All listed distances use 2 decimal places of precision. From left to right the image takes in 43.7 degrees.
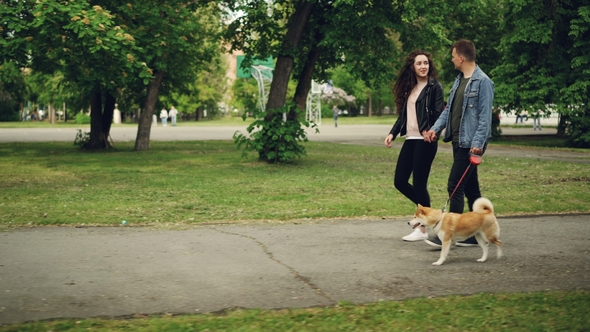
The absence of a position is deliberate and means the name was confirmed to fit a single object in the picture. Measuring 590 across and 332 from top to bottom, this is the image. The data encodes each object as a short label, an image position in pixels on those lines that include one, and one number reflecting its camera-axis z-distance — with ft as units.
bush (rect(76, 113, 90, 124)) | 248.11
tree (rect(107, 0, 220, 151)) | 61.46
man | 23.67
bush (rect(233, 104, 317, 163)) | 59.88
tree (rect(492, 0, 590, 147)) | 91.04
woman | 25.58
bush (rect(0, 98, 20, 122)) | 275.84
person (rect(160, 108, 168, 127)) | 216.33
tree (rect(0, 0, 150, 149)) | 47.34
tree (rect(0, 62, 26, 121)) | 220.43
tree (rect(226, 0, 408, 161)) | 59.82
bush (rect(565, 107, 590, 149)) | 90.27
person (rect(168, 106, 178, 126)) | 225.76
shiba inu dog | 22.22
